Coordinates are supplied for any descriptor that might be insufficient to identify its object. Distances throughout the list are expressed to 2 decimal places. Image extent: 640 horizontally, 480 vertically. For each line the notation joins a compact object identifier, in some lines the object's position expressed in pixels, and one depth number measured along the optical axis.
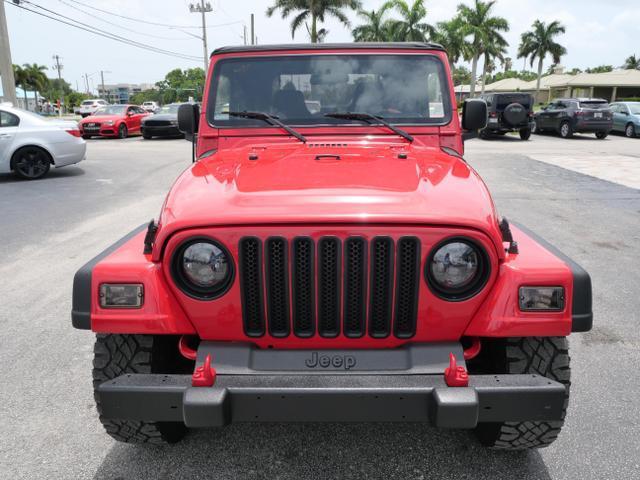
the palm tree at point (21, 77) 74.75
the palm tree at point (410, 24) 42.22
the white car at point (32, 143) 10.69
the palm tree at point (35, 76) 77.69
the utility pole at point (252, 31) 52.78
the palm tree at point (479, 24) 44.69
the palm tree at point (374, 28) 43.88
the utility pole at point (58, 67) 96.72
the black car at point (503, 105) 21.23
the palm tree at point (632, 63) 91.94
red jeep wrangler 2.01
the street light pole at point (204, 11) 47.38
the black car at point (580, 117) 21.02
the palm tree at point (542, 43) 57.34
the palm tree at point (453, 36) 44.84
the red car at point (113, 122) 21.61
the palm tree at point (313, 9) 38.81
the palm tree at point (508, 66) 110.50
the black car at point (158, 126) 21.20
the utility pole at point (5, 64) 18.58
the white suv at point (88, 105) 46.10
